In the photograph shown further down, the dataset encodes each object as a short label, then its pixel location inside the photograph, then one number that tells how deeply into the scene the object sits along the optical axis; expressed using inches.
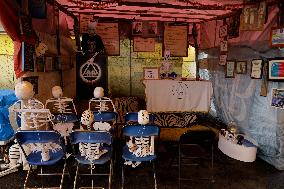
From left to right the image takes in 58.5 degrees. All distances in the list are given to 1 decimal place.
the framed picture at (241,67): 246.5
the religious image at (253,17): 214.7
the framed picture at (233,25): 260.4
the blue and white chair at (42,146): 132.7
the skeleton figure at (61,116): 193.8
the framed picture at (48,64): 232.4
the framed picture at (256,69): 220.1
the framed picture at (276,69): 194.2
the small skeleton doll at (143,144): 152.6
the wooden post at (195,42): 361.4
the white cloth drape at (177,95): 272.1
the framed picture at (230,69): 270.7
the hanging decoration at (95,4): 234.3
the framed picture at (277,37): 190.9
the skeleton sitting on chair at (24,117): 165.0
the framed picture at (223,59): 288.1
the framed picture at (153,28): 341.4
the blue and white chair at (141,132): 149.4
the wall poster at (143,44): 348.8
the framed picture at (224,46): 285.3
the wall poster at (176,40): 341.4
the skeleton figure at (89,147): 143.2
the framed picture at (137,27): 339.6
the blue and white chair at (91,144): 135.6
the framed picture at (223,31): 285.9
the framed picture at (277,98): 195.4
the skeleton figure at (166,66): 311.4
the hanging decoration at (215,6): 232.3
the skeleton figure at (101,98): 220.7
